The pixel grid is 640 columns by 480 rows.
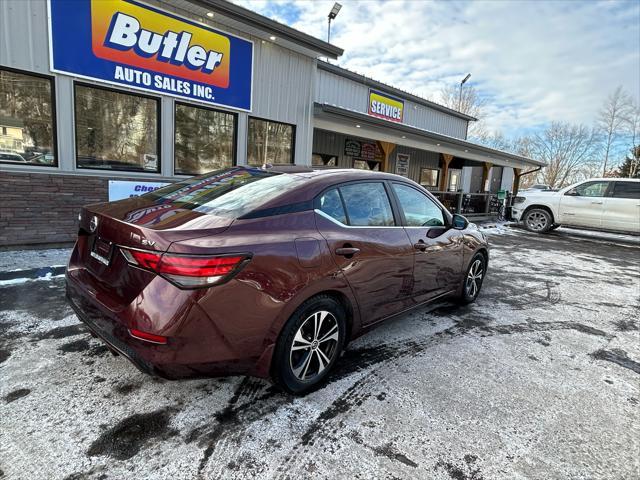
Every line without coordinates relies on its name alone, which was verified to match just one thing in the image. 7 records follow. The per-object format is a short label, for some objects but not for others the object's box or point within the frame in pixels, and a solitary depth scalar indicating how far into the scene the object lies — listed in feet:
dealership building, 18.07
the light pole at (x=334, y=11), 41.00
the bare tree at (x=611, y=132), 125.12
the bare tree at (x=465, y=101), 127.18
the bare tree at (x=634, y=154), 116.57
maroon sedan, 6.31
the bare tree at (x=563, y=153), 141.59
